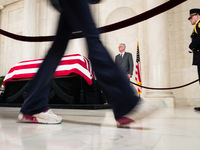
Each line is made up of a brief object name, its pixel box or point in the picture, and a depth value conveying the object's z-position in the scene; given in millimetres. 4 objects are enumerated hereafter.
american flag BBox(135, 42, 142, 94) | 4698
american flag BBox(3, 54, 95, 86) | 3531
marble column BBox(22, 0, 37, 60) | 7816
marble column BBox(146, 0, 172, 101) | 4996
